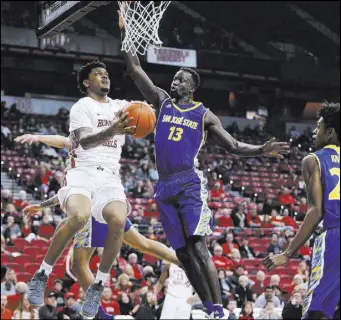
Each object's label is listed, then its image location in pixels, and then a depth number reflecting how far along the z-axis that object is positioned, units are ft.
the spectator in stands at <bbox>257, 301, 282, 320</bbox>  43.86
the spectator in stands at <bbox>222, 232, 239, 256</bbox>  62.59
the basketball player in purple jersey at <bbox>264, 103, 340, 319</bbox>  19.25
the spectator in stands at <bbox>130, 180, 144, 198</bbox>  76.40
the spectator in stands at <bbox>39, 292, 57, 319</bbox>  43.42
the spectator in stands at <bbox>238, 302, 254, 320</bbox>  45.50
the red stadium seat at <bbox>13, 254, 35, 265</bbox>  54.34
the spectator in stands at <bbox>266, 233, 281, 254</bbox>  65.60
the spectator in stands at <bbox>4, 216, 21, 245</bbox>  55.98
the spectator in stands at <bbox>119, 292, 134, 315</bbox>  46.03
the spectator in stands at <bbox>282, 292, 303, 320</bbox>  38.22
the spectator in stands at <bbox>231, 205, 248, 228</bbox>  71.78
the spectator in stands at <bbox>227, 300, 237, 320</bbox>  45.34
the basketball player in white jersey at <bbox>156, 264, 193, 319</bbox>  40.63
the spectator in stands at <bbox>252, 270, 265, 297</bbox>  55.42
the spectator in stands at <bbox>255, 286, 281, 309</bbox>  47.88
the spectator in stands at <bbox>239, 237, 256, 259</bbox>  65.21
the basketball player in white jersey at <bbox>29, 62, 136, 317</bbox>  25.29
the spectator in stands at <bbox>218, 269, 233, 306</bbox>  49.92
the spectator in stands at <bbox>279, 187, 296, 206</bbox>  82.94
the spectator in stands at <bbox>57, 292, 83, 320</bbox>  42.98
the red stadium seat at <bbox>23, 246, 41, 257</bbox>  55.21
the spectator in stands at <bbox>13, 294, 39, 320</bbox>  43.55
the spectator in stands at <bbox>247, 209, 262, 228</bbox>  73.67
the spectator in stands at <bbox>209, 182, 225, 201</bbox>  79.03
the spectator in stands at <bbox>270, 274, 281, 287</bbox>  52.49
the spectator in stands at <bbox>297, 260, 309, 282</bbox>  56.75
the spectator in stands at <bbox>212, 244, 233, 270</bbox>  56.18
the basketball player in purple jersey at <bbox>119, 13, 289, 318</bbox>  24.52
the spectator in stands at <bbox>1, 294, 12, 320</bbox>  43.42
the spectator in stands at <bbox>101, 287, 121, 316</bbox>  44.86
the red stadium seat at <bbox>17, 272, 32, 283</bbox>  51.62
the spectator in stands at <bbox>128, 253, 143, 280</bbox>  54.74
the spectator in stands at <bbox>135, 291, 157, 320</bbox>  44.11
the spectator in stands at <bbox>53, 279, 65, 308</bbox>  46.26
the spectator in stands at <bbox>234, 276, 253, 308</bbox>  50.11
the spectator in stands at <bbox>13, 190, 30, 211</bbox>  63.64
